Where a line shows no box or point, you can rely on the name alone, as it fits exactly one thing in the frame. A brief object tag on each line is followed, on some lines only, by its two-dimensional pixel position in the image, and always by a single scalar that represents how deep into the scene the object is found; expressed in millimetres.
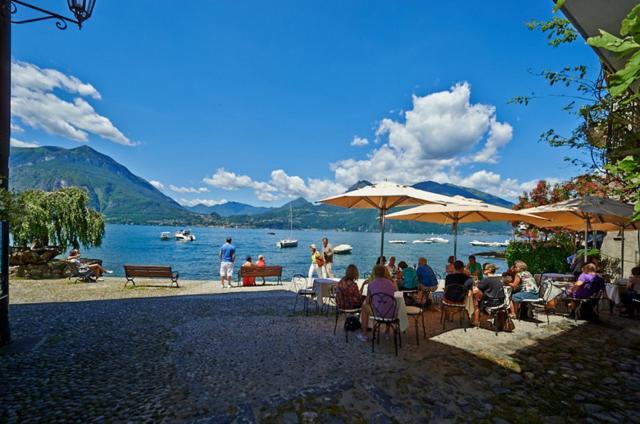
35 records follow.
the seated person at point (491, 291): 6362
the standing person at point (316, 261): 11636
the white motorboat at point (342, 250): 67812
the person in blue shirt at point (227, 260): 12492
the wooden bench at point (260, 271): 12773
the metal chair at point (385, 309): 5410
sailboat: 86375
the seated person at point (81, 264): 13327
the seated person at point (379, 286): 5480
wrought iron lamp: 4387
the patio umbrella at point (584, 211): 7484
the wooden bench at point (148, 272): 12074
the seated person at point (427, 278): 7793
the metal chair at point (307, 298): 7870
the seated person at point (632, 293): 7626
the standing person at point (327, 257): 11688
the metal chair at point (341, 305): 6094
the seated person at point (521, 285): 7158
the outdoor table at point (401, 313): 5394
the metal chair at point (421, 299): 7783
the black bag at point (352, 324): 6305
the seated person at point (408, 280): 7580
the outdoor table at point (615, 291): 7934
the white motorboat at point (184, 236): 100000
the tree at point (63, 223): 14734
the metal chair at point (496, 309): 6332
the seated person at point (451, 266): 7805
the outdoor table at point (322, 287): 7637
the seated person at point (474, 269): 8500
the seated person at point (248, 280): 13181
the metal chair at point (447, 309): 6539
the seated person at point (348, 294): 6145
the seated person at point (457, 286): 6516
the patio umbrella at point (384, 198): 7525
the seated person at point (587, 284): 7121
